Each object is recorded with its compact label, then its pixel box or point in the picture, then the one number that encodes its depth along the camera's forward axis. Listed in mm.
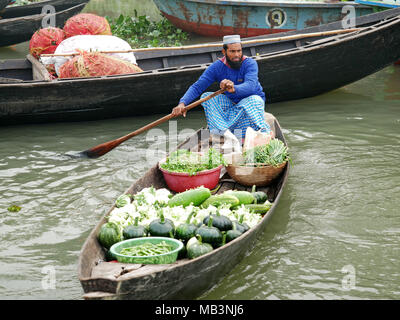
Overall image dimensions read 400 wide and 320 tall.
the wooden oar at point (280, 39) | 7465
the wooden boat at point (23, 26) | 11805
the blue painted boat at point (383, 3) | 9125
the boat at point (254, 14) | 10844
